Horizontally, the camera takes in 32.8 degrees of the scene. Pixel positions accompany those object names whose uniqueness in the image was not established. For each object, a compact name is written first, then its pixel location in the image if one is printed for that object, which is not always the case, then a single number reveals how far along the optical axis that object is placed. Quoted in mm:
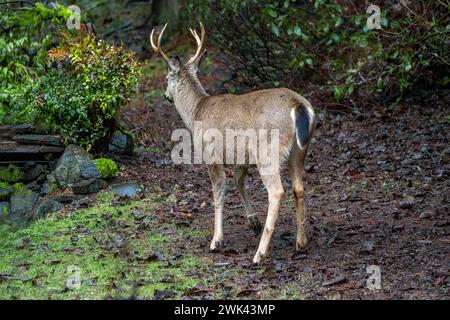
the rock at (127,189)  10188
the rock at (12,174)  11227
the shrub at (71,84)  11000
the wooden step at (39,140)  11297
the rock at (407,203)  8773
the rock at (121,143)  11656
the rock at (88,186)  10342
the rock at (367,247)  7388
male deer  7238
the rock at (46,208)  9914
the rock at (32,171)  11219
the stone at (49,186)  10703
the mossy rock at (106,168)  10617
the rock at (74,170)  10539
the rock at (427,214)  8328
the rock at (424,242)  7471
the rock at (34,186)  10997
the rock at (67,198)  10195
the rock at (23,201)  10586
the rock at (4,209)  10590
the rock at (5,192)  10898
